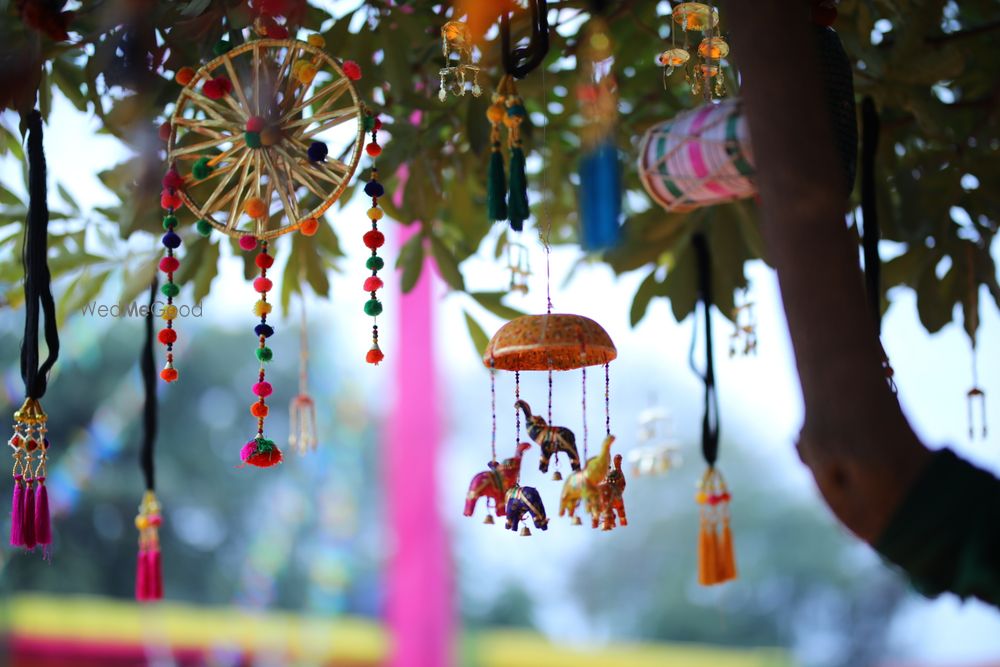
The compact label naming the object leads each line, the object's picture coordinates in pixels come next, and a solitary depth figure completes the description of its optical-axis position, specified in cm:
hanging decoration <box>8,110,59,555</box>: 277
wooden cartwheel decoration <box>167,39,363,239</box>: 273
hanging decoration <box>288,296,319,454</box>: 313
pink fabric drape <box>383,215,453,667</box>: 518
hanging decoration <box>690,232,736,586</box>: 319
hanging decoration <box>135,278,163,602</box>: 311
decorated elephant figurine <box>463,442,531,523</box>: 274
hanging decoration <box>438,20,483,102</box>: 275
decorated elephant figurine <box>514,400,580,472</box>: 279
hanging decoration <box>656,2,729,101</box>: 273
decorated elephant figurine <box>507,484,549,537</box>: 271
